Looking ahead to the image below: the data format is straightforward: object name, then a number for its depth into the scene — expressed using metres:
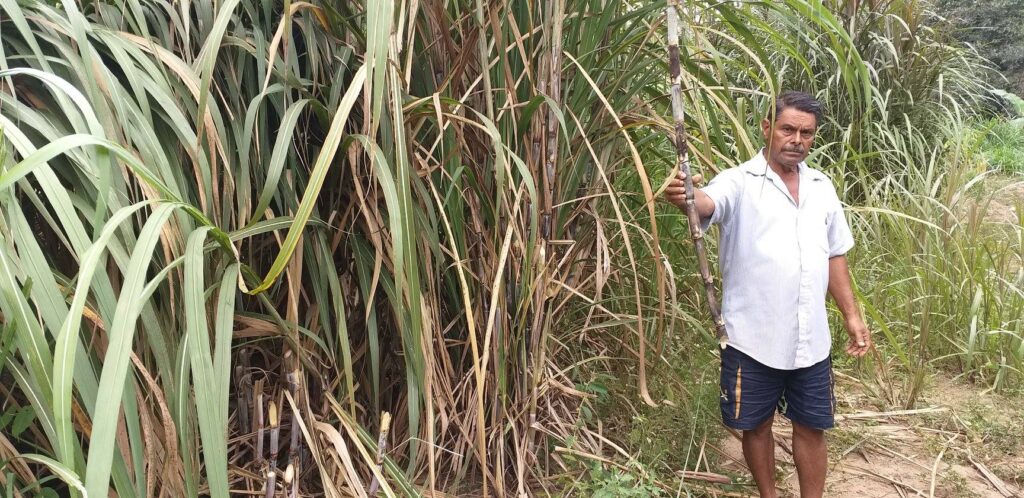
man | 1.96
